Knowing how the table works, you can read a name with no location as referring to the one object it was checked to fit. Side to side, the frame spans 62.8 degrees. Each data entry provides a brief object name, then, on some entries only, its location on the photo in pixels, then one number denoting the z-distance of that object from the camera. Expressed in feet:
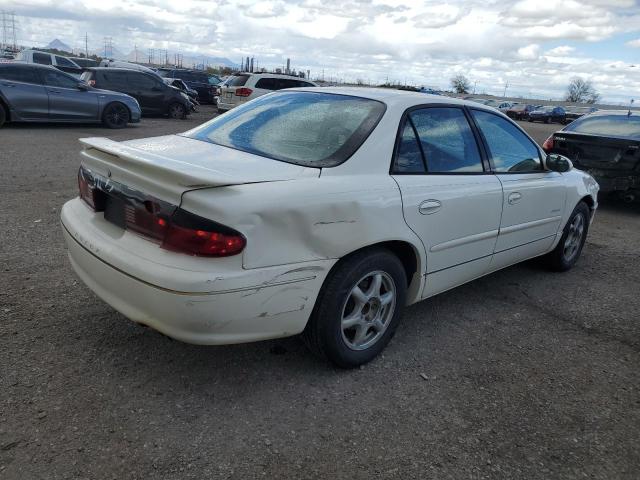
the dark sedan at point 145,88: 51.49
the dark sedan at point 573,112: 163.04
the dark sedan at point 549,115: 154.49
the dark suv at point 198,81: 89.61
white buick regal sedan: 7.68
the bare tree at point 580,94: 303.48
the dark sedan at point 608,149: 24.71
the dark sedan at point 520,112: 159.33
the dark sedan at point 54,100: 38.96
